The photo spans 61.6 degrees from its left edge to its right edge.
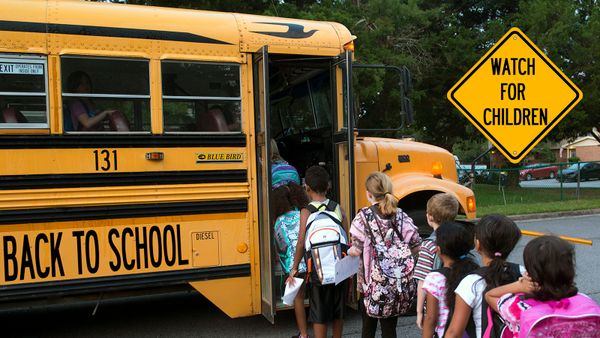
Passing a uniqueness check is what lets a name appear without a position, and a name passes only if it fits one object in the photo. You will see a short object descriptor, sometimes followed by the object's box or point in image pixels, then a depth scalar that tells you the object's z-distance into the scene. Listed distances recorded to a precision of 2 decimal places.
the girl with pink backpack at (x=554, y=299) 1.90
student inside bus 3.74
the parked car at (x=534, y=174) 31.24
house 52.34
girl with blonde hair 3.17
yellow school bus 3.62
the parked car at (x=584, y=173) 17.29
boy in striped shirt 2.90
